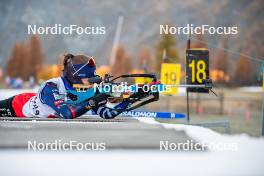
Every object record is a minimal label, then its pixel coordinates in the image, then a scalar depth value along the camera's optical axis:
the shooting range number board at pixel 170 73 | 16.86
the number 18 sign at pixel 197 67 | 13.63
